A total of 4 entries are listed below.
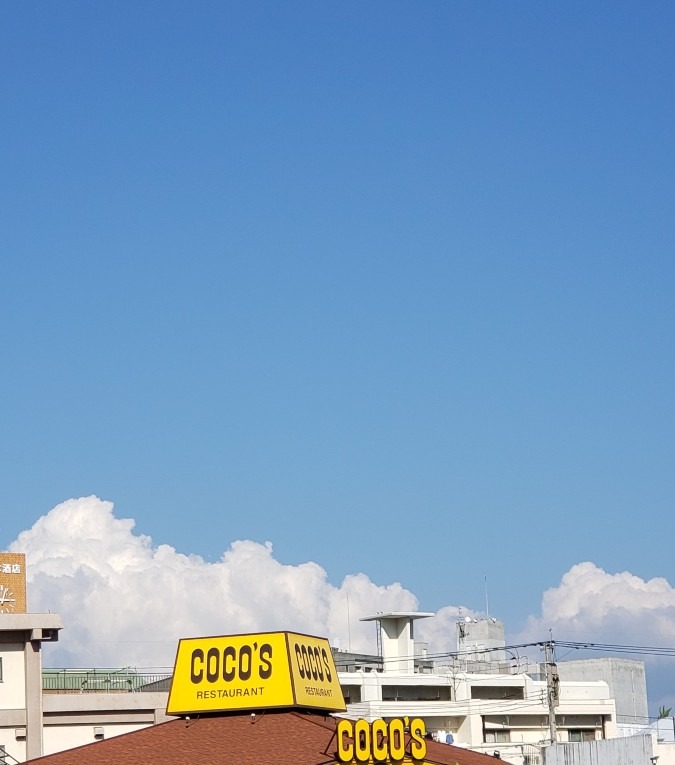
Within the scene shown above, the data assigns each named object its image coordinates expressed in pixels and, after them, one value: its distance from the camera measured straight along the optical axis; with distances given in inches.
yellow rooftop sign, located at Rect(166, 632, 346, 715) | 2132.1
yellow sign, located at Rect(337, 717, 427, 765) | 1914.4
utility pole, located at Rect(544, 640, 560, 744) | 3334.2
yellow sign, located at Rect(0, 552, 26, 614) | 3152.1
